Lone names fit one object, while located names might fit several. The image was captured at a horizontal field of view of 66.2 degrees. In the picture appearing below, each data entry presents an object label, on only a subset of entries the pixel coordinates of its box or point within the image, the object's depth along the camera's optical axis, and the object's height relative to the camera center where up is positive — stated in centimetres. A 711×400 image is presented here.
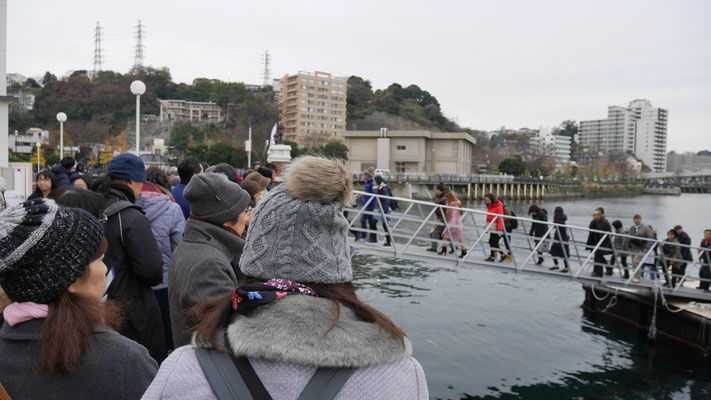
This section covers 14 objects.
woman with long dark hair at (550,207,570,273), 1229 -156
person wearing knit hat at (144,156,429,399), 125 -35
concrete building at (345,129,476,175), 7831 +416
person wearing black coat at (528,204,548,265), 1331 -94
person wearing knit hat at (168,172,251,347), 277 -40
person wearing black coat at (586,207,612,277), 1317 -134
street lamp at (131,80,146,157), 1228 +193
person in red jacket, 1310 -68
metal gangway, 1152 -175
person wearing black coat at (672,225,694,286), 1420 -176
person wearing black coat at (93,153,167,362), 338 -62
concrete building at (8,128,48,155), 7444 +448
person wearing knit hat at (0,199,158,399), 157 -44
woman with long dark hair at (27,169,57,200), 691 -17
